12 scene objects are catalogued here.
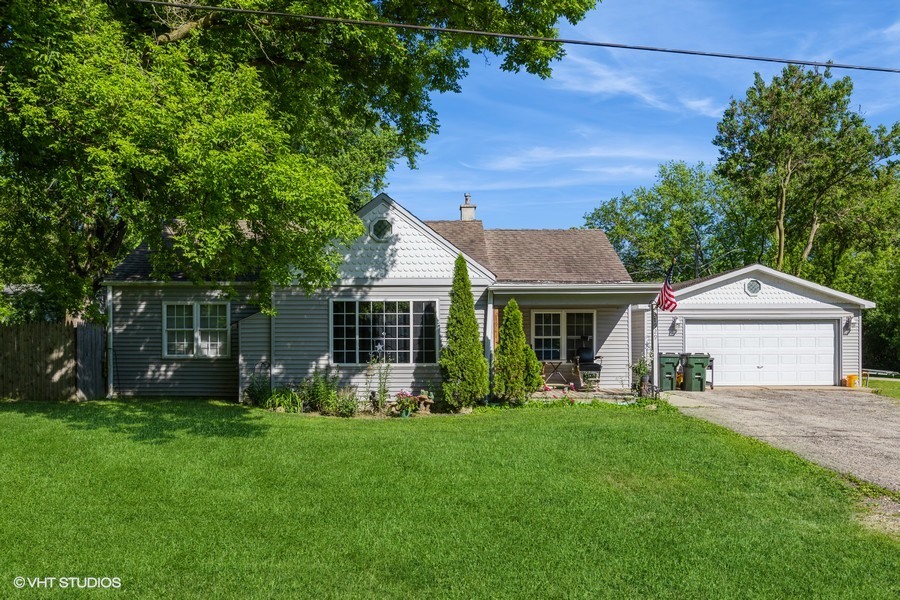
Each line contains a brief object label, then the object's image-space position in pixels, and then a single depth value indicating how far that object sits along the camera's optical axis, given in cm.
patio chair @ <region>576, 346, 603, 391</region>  1593
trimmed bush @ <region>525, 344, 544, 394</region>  1452
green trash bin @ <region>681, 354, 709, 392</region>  1795
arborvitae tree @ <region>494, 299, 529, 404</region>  1438
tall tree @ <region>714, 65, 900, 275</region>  2783
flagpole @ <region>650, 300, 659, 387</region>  1585
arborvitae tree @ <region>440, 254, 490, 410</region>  1398
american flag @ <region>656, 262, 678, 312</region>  1501
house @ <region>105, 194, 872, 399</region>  1509
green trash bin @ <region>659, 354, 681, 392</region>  1795
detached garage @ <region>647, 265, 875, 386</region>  1947
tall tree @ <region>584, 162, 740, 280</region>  4281
